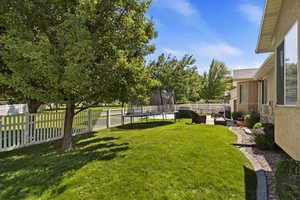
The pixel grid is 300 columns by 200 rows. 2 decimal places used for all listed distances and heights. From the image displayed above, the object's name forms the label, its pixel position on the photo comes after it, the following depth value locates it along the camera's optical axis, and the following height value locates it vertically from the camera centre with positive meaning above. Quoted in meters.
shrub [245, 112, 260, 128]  8.43 -1.05
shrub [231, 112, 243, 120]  11.26 -1.11
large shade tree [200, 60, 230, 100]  28.00 +4.15
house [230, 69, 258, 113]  10.38 +0.93
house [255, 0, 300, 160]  3.02 +0.97
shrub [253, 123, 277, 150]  5.07 -1.38
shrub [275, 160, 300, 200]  1.95 -1.25
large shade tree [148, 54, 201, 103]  17.15 +3.85
